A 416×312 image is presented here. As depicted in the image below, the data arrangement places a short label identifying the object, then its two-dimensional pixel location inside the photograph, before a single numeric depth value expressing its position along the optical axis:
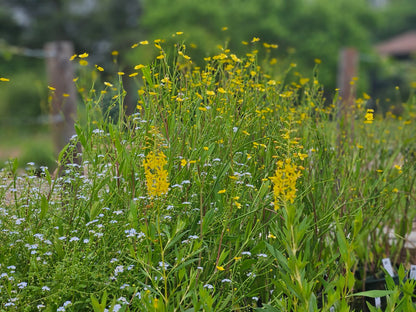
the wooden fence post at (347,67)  10.81
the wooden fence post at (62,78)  7.07
